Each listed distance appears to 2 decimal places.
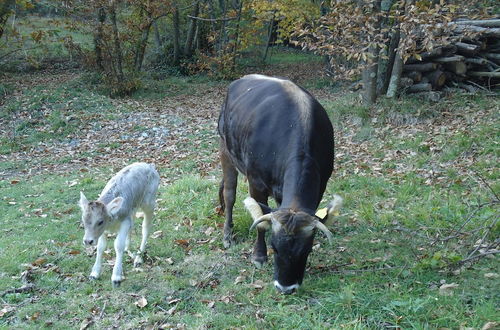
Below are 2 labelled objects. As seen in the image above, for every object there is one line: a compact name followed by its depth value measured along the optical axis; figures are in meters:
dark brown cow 4.80
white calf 5.39
